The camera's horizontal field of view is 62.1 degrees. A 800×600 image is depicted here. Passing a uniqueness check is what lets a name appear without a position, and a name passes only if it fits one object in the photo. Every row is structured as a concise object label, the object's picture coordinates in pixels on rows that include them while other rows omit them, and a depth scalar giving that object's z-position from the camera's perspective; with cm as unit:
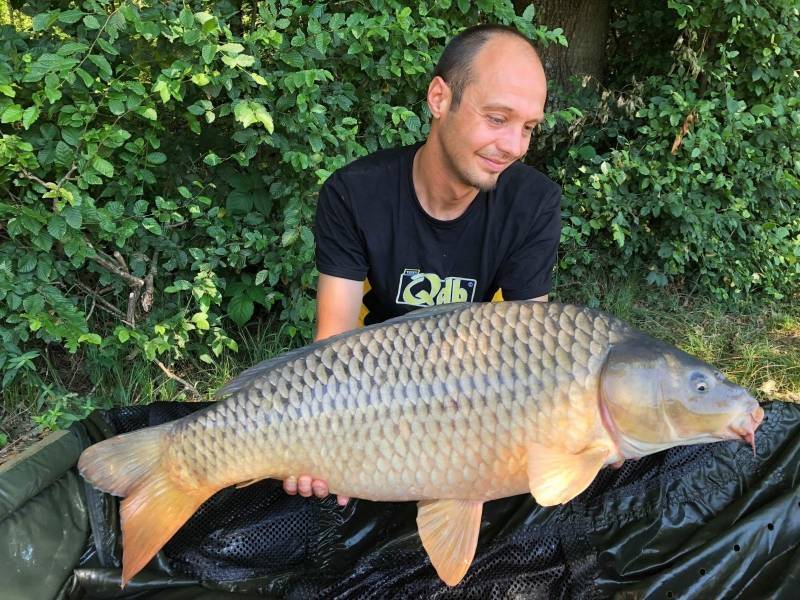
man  157
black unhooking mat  132
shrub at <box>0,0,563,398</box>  180
